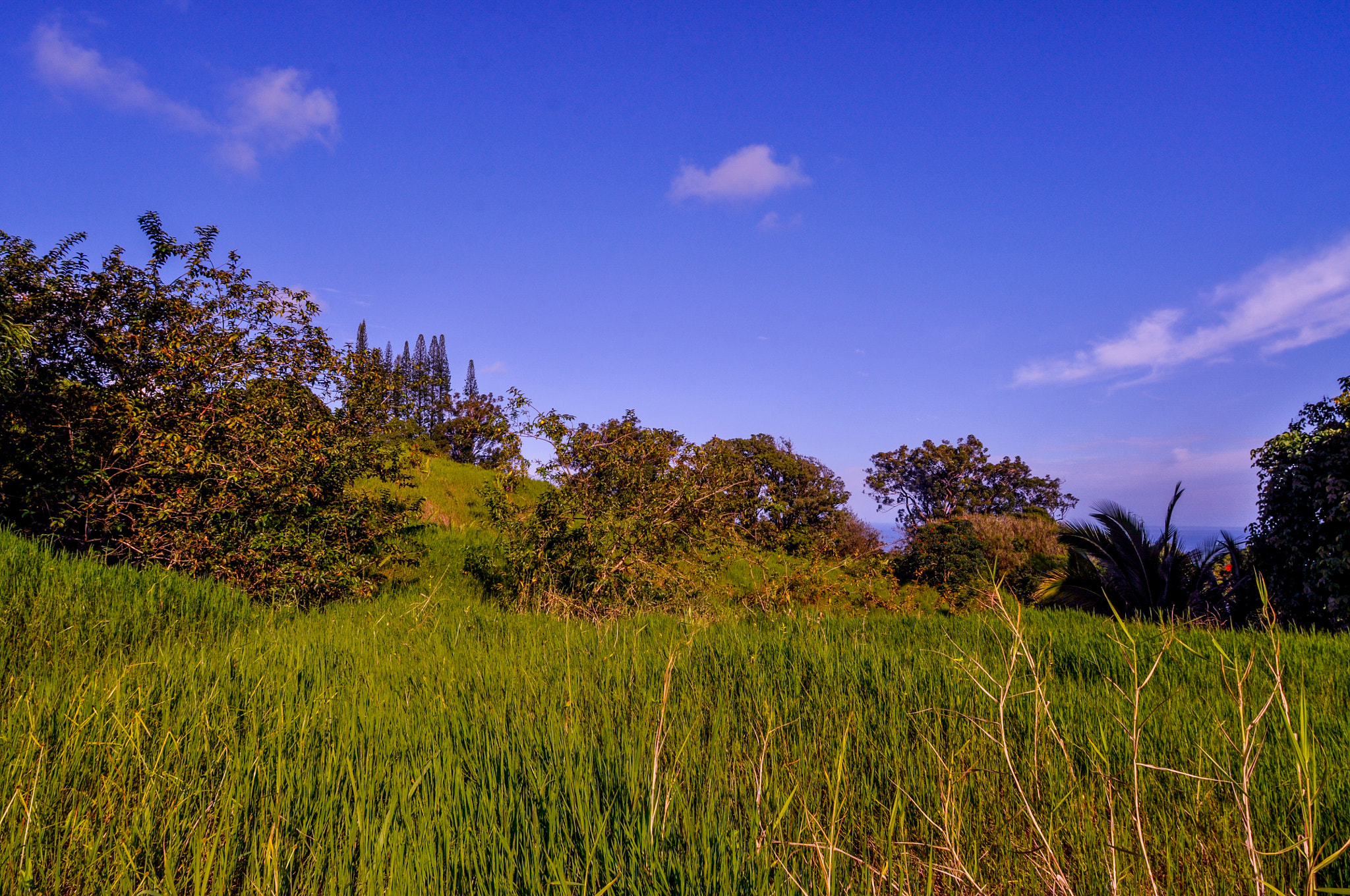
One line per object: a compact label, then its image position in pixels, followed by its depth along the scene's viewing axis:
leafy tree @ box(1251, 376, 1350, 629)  8.34
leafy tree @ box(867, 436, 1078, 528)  39.91
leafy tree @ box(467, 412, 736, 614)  8.58
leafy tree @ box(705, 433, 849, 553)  27.30
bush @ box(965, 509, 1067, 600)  21.33
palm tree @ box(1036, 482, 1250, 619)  11.56
